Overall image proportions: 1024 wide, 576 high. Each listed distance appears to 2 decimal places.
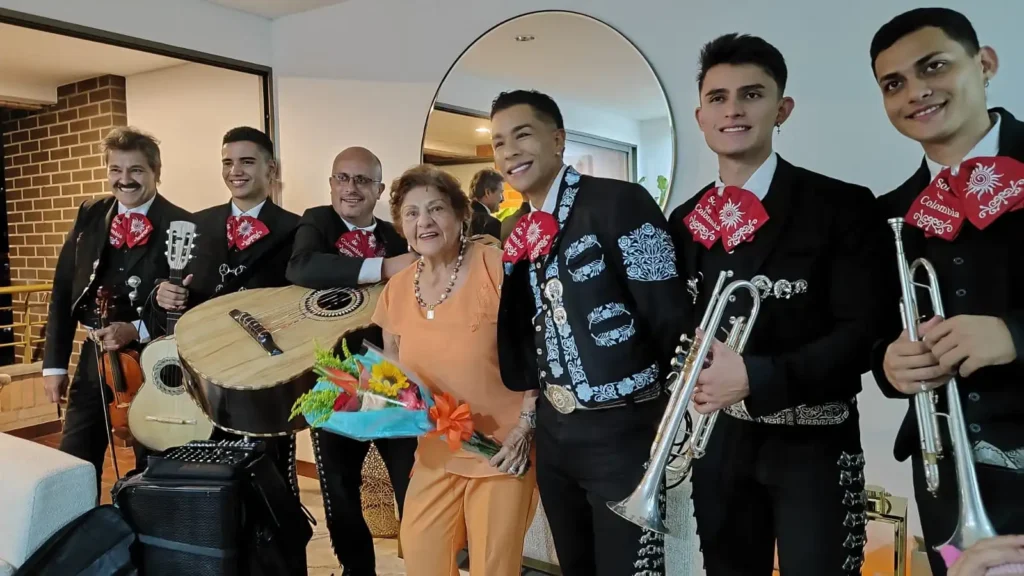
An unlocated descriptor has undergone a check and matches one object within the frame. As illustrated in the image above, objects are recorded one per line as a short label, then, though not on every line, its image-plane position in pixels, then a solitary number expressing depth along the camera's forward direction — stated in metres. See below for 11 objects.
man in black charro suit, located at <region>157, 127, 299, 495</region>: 2.48
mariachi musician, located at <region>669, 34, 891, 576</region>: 1.26
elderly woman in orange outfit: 1.69
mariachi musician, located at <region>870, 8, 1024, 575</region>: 1.14
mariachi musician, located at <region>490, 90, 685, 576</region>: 1.46
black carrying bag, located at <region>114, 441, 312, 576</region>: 1.96
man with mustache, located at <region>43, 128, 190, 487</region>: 2.53
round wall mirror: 2.63
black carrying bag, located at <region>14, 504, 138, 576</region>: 1.75
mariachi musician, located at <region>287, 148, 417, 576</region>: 2.22
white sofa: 1.75
